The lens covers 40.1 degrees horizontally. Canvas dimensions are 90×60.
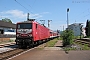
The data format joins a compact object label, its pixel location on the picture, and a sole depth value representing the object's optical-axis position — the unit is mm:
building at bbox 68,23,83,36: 93868
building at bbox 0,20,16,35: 41202
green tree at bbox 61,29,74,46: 15285
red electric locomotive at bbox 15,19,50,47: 14537
